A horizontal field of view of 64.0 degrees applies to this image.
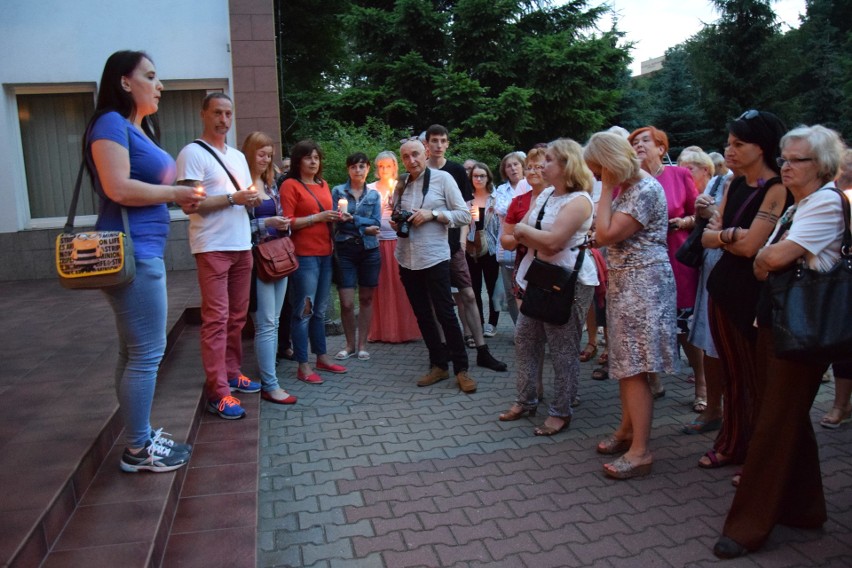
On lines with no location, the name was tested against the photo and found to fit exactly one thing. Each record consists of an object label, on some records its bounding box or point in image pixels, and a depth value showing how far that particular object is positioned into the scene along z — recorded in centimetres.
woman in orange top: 568
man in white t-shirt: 425
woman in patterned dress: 380
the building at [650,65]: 6050
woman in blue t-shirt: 306
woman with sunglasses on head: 354
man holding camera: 550
